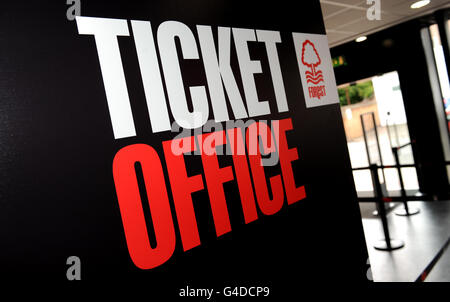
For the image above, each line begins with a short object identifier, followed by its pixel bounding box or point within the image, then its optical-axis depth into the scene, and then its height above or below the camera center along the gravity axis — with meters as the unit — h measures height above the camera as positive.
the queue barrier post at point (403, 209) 4.52 -1.41
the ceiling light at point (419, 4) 4.23 +1.28
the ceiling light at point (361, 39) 5.54 +1.29
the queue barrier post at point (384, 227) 3.83 -1.26
